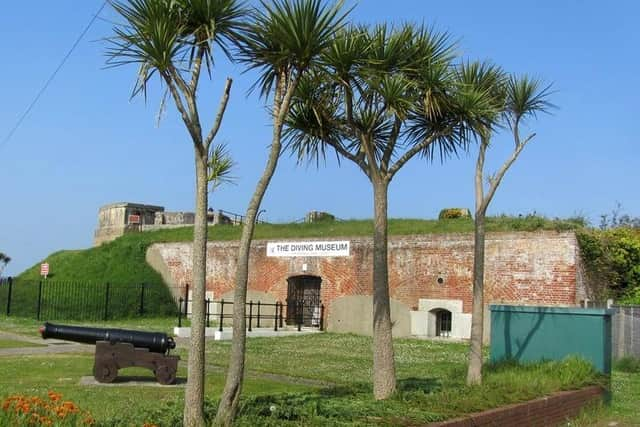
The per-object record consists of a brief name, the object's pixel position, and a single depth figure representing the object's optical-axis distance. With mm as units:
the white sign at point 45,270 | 32594
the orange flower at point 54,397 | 5168
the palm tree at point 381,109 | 7977
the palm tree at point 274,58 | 6324
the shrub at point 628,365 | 16469
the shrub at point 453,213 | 27703
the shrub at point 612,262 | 20797
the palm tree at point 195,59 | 6008
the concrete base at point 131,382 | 11258
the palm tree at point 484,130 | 9570
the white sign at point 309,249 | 25312
